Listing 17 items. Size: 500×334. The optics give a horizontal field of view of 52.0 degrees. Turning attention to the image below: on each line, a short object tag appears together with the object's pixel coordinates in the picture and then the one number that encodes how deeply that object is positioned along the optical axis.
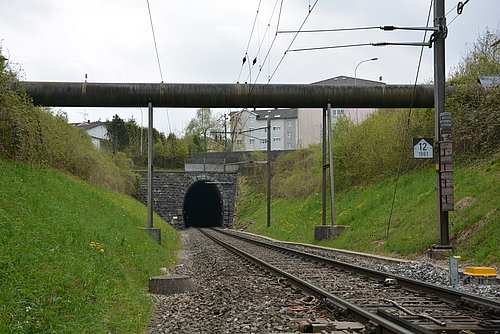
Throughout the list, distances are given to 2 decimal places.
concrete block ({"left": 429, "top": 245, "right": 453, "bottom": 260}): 12.29
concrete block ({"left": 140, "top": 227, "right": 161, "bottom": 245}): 18.44
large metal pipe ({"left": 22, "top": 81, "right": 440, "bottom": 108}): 18.31
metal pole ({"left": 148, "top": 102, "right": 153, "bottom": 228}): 18.50
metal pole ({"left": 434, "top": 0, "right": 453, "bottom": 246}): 12.62
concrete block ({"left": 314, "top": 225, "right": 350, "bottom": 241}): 20.58
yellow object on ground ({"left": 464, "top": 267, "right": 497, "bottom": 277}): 8.68
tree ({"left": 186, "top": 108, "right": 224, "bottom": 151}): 98.81
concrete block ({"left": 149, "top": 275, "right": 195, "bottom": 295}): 9.09
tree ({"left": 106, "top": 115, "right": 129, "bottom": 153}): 73.09
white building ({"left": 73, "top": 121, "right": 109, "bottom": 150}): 79.19
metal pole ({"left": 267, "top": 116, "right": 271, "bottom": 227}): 34.96
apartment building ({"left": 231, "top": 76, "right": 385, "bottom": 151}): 77.37
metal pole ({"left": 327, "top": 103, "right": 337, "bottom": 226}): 19.52
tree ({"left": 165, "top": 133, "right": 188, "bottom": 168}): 66.69
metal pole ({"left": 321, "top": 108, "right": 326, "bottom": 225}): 20.54
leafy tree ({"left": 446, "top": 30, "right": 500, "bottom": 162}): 19.62
